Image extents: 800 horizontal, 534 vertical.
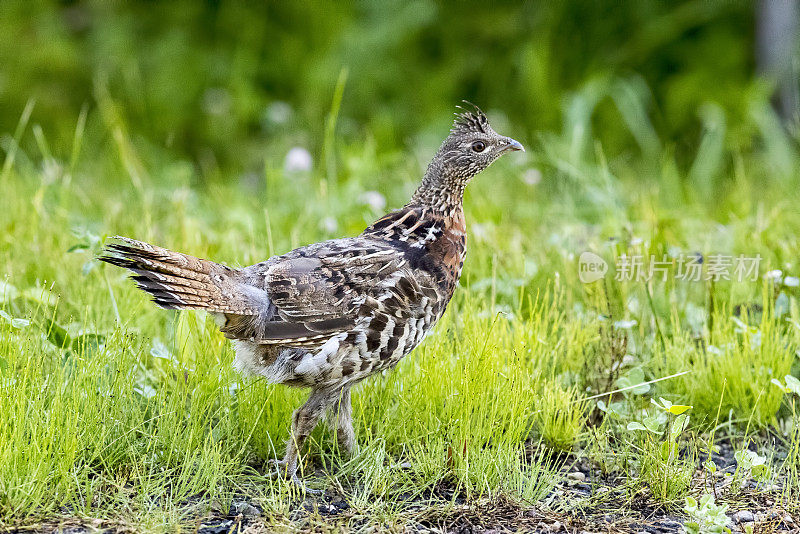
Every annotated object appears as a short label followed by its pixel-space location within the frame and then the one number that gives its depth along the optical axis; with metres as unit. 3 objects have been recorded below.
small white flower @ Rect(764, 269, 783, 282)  7.76
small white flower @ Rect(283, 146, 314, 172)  12.08
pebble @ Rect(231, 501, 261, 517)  5.78
